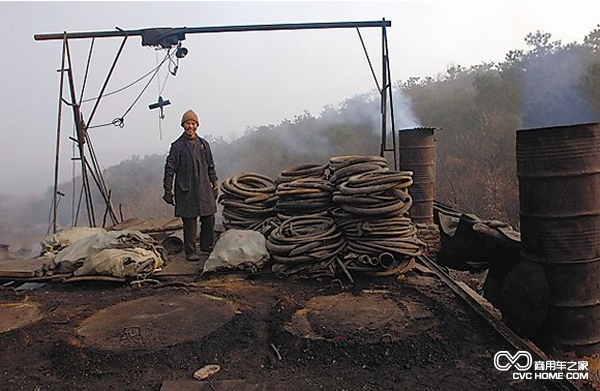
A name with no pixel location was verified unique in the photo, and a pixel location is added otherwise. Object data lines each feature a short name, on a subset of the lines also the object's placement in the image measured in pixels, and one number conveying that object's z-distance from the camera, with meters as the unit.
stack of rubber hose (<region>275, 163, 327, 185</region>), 6.26
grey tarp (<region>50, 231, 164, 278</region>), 5.29
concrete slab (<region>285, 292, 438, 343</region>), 3.57
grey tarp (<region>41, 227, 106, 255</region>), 6.75
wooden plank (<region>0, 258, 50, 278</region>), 5.66
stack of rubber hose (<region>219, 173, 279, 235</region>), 6.37
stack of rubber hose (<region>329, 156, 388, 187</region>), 5.62
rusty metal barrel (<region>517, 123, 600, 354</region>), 3.66
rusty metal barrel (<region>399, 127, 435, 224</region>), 8.57
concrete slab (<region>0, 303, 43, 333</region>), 4.12
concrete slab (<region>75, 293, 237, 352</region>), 3.59
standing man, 6.25
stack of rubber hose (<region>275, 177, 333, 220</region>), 5.72
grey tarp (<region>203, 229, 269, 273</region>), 5.41
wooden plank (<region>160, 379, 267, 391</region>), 2.85
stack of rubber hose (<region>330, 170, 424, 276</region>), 5.10
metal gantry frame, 8.11
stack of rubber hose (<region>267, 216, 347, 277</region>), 5.17
